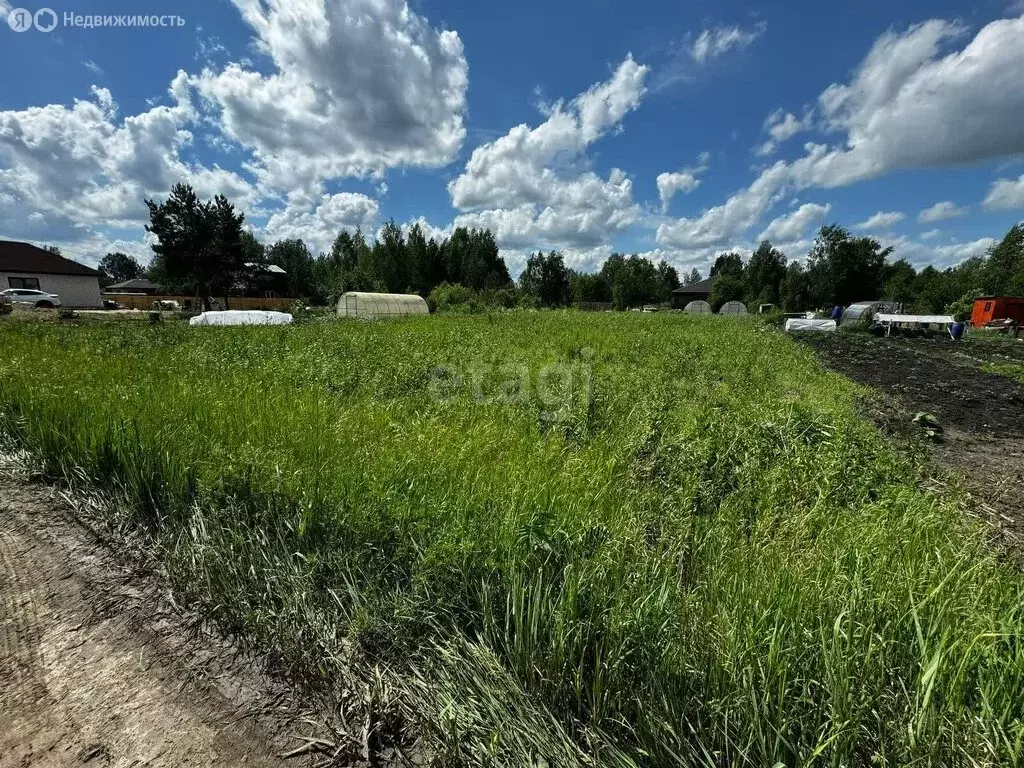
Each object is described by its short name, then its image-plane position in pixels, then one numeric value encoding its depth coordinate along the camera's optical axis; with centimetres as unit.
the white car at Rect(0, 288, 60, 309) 3069
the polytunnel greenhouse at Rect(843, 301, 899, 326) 2602
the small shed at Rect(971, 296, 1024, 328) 2972
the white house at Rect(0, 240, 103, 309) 3556
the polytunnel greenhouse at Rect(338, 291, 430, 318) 2795
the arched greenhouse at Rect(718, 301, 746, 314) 5788
